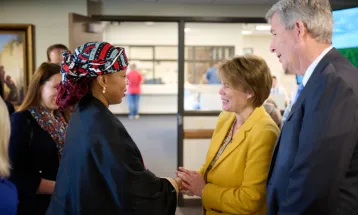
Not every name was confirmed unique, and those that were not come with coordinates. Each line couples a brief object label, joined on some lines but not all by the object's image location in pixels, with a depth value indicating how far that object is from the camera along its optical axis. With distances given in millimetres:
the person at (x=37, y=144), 1905
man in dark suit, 1081
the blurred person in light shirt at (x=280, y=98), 6570
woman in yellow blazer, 1525
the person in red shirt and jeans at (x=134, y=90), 10617
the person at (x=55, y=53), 3189
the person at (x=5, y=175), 1234
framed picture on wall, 4121
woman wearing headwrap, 1264
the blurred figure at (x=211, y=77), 5188
